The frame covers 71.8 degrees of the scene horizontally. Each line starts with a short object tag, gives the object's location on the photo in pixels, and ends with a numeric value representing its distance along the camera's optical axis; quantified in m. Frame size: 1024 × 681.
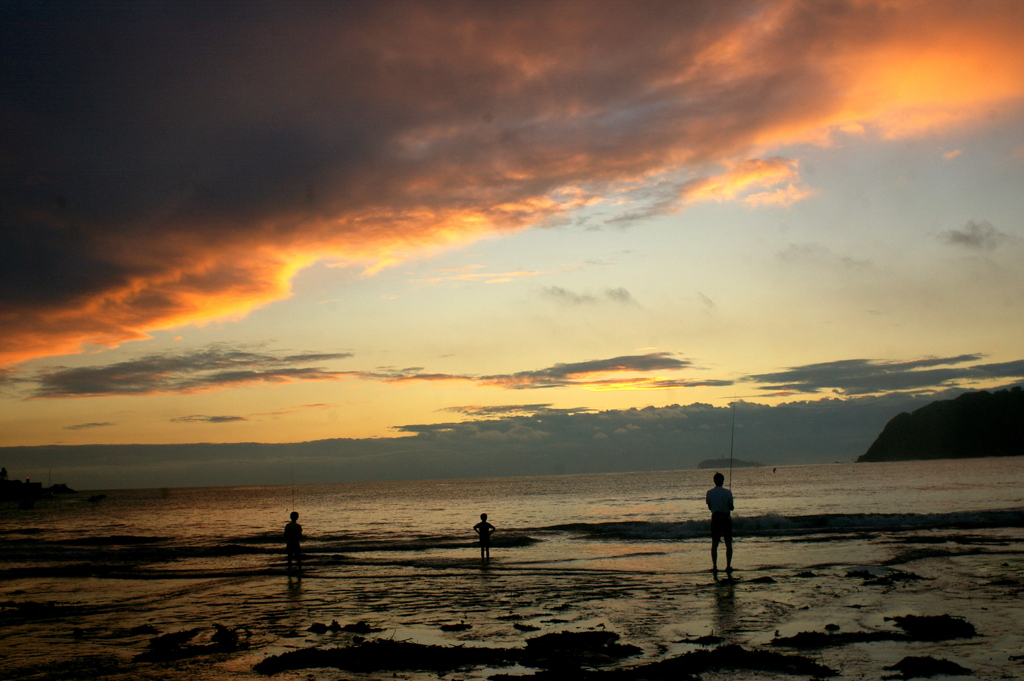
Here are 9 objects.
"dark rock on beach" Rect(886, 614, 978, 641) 9.59
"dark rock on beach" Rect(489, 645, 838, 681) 7.96
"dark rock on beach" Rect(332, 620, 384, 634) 11.59
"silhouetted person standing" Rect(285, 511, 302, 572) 20.53
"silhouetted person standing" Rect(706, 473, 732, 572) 16.56
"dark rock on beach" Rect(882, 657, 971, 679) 7.82
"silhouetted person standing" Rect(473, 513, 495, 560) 24.12
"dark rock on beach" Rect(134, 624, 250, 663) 10.31
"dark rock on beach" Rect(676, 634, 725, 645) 9.63
